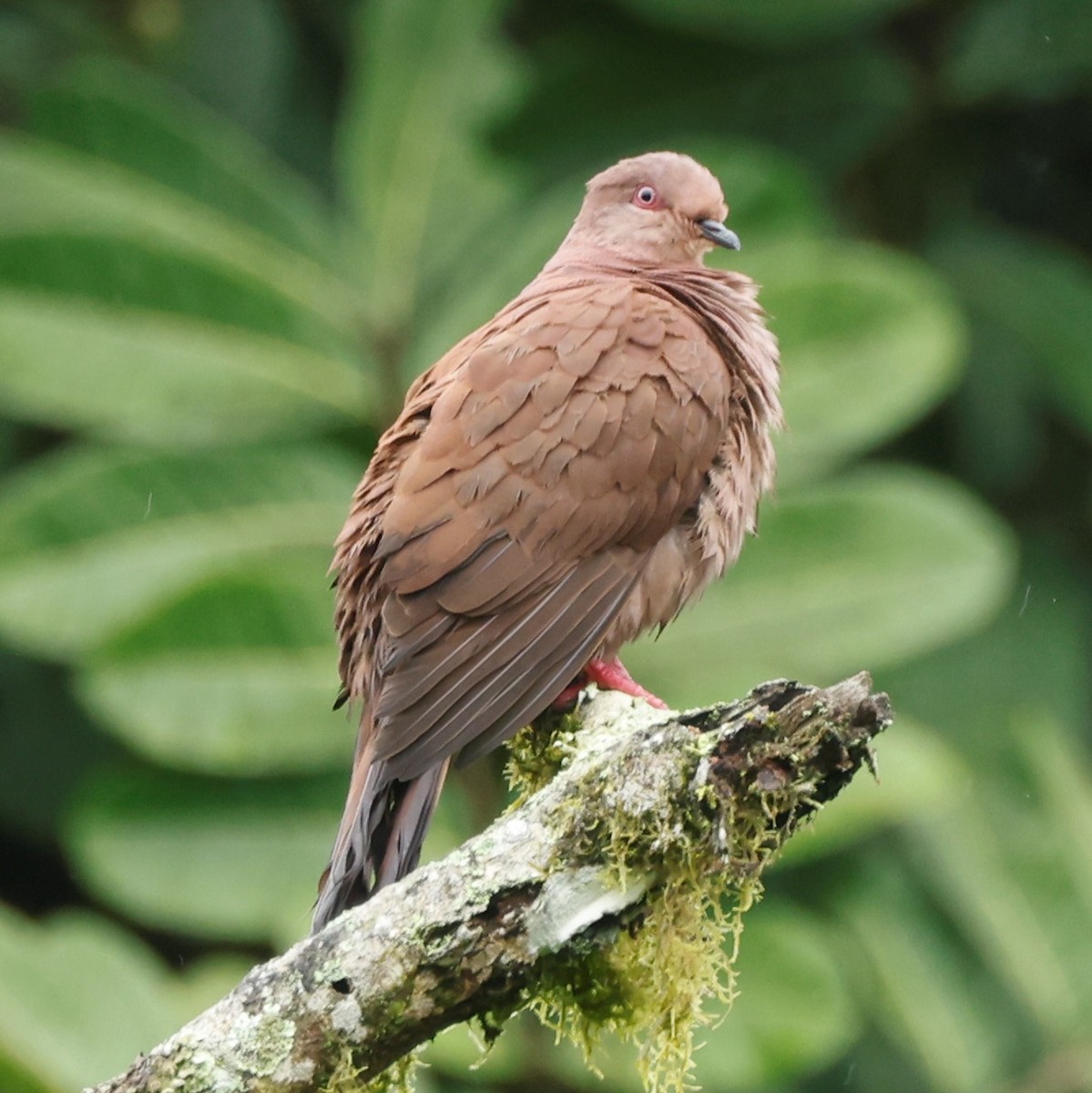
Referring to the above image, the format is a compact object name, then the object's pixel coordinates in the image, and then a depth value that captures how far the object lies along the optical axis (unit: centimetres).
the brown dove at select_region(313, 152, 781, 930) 611
